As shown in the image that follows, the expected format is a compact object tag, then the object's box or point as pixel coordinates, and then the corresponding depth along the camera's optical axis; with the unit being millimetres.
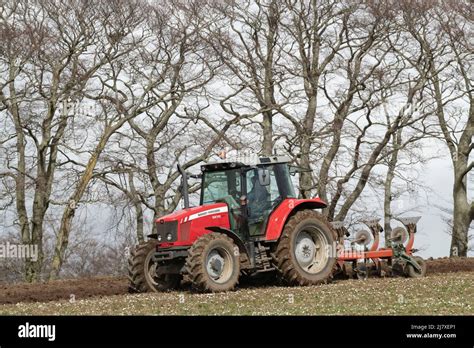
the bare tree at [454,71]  23672
